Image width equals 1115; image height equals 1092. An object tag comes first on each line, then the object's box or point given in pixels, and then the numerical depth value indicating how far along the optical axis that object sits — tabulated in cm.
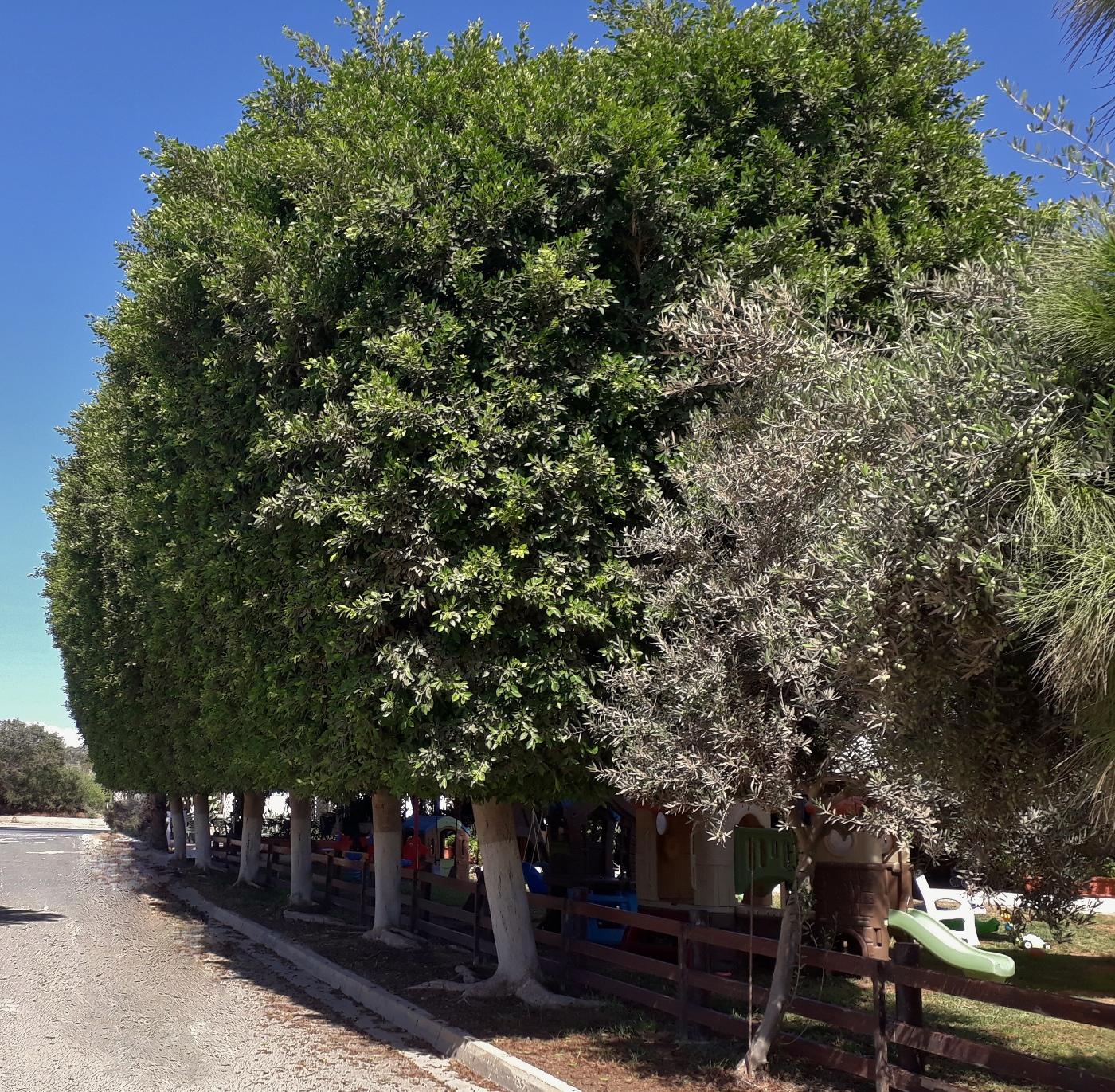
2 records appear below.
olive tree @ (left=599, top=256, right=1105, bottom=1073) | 452
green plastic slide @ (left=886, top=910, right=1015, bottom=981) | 617
